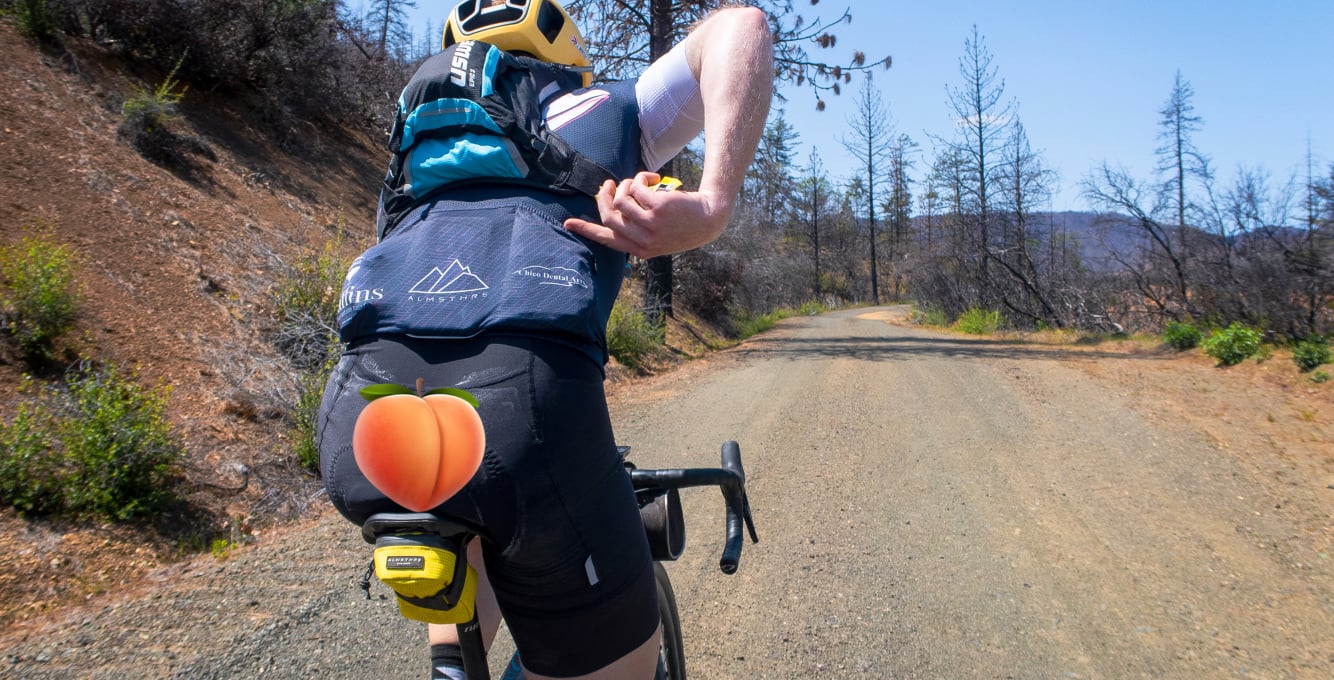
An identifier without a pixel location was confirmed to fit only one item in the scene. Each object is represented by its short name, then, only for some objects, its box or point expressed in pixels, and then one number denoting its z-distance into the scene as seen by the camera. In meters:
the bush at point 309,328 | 4.79
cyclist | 1.09
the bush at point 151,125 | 7.48
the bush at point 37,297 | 4.34
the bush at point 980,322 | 20.59
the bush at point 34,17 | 7.79
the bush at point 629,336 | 9.95
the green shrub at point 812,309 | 38.41
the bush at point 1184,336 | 11.22
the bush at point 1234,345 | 9.31
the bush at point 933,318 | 25.27
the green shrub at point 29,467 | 3.45
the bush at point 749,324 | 20.34
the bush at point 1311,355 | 7.85
